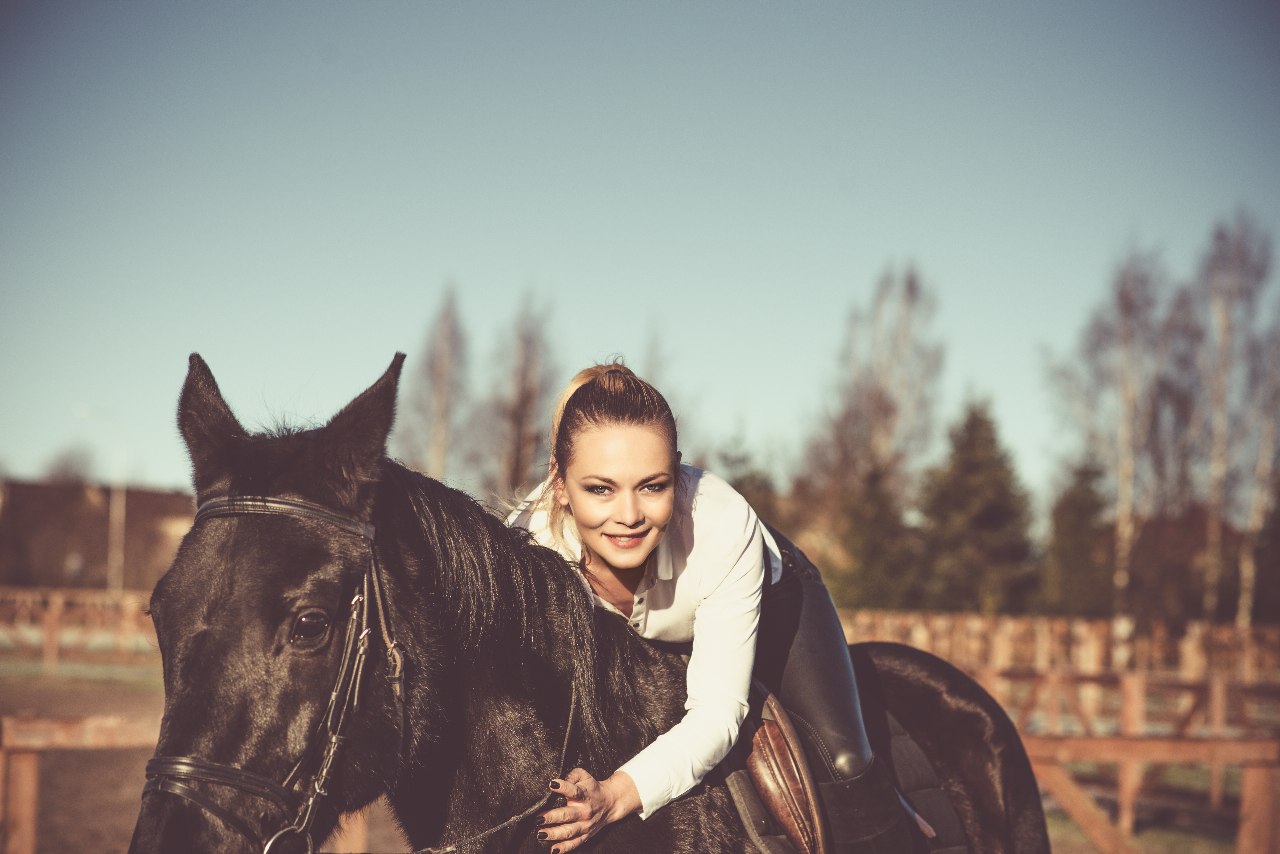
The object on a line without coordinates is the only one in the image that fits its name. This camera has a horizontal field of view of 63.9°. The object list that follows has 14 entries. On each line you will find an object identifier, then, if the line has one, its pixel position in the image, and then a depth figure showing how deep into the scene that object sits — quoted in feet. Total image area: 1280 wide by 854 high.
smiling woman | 7.72
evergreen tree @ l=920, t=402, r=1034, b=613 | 96.53
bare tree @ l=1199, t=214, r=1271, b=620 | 101.81
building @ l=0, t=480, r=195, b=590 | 155.02
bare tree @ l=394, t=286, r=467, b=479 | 108.68
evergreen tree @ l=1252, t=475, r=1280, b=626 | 103.65
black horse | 6.64
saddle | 8.84
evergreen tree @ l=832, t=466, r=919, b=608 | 84.84
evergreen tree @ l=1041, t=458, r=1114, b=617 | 100.12
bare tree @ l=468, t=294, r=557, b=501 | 102.27
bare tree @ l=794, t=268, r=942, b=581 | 123.03
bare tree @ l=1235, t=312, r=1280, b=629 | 99.96
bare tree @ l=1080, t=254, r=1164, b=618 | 102.06
